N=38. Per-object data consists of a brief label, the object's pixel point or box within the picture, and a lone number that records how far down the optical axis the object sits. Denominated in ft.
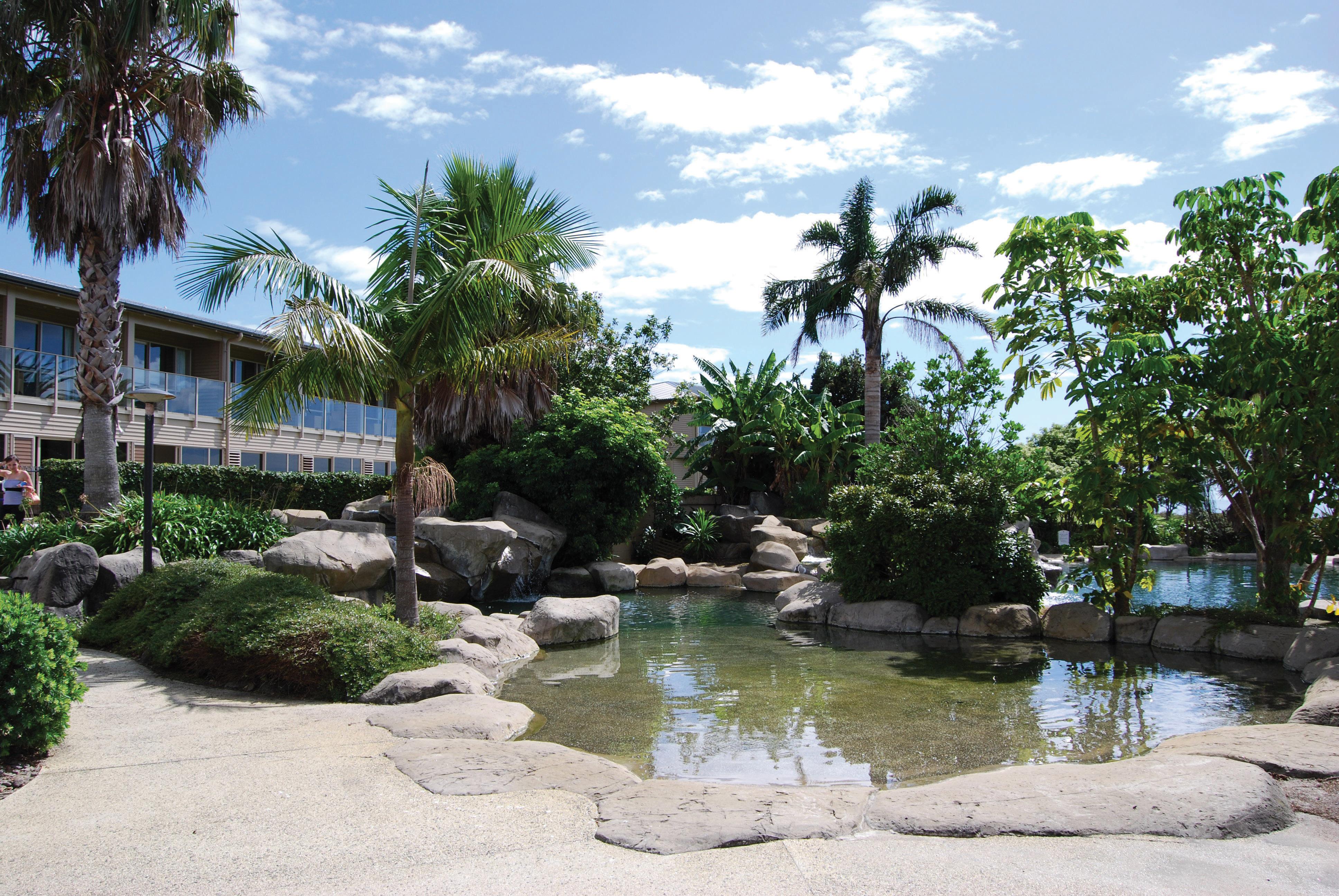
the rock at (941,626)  40.47
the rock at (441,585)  48.52
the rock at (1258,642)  32.17
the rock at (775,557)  66.44
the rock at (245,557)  36.78
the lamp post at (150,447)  30.66
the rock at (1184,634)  34.40
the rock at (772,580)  61.67
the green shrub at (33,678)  16.25
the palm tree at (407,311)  28.32
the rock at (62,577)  30.94
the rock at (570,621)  38.47
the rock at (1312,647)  29.84
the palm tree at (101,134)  38.99
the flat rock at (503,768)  15.49
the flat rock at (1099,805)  13.16
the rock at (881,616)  41.52
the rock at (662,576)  66.49
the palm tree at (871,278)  80.64
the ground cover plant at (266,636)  24.04
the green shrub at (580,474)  61.82
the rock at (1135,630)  36.40
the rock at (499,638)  33.19
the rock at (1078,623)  37.35
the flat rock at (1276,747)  16.29
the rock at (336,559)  33.86
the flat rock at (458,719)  19.99
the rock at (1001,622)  39.11
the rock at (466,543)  51.72
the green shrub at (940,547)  40.96
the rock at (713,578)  65.98
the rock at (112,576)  32.40
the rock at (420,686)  23.17
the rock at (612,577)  61.36
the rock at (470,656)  28.71
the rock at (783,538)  71.20
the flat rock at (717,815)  12.91
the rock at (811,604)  45.21
